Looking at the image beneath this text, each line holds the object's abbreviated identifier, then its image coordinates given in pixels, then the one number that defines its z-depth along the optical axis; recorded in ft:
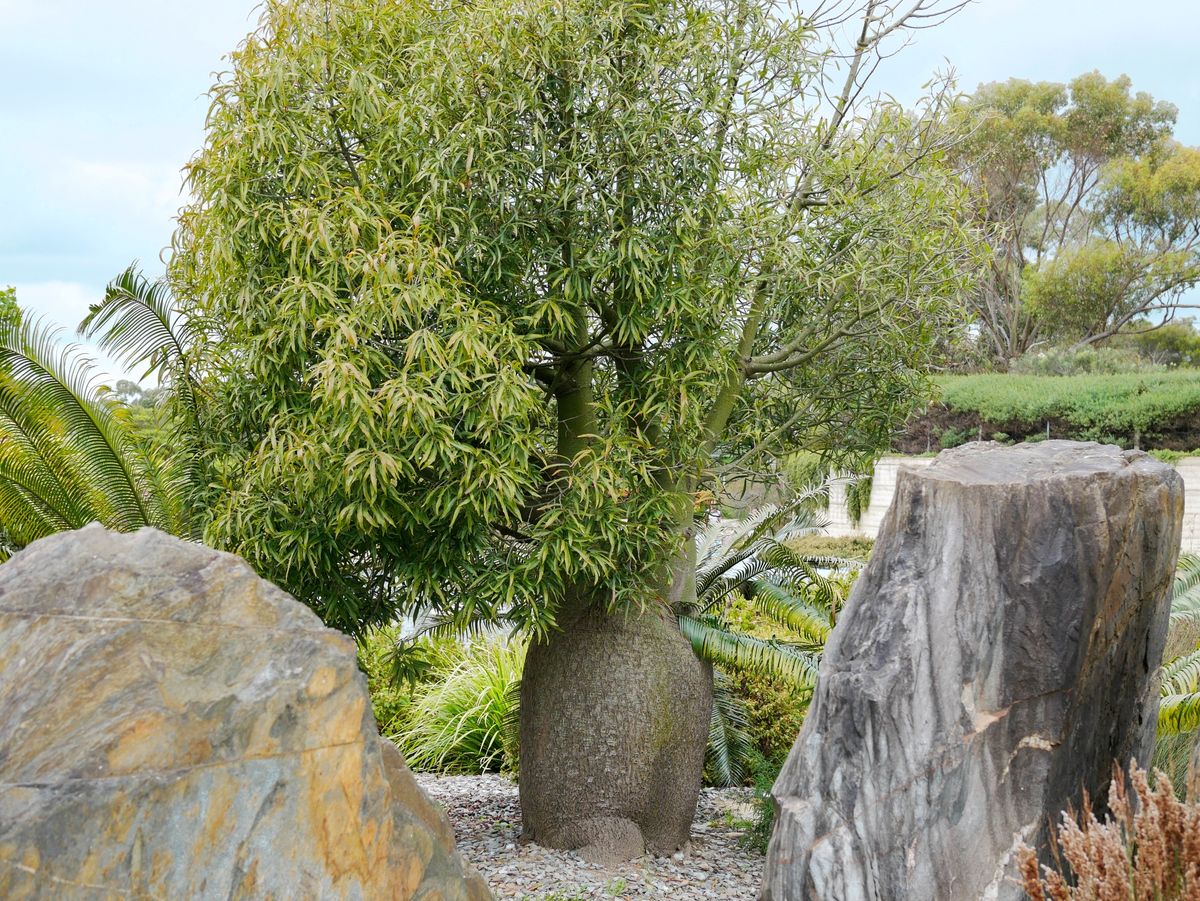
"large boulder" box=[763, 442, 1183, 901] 12.69
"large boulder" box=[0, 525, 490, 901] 10.15
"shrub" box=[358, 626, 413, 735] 35.17
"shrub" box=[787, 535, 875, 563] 56.03
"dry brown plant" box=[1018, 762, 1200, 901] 9.91
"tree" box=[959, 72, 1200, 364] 87.92
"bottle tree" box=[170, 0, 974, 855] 17.48
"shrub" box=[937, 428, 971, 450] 70.13
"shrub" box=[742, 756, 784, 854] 22.33
